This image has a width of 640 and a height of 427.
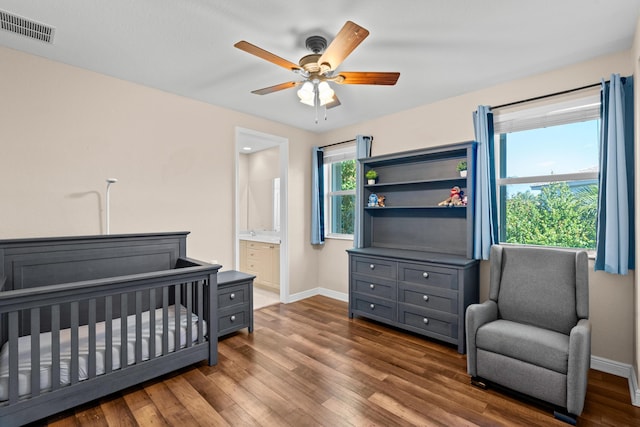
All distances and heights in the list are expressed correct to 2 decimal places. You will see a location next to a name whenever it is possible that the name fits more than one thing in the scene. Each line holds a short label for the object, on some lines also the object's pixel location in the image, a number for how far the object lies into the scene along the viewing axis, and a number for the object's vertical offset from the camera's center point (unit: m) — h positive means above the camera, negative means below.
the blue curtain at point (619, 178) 2.29 +0.25
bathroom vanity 4.84 -0.78
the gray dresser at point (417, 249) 2.95 -0.45
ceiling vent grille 1.99 +1.26
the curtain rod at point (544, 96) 2.57 +1.03
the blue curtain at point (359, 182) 4.02 +0.39
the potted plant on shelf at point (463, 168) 3.15 +0.45
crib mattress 1.82 -0.93
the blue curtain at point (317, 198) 4.58 +0.20
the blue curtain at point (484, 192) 2.95 +0.18
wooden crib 1.82 -0.82
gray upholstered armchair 1.91 -0.86
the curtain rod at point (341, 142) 4.39 +1.02
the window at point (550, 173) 2.65 +0.35
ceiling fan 1.77 +0.99
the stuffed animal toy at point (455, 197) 3.22 +0.15
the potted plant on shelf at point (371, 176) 3.91 +0.45
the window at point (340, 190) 4.54 +0.32
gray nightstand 3.11 -0.95
